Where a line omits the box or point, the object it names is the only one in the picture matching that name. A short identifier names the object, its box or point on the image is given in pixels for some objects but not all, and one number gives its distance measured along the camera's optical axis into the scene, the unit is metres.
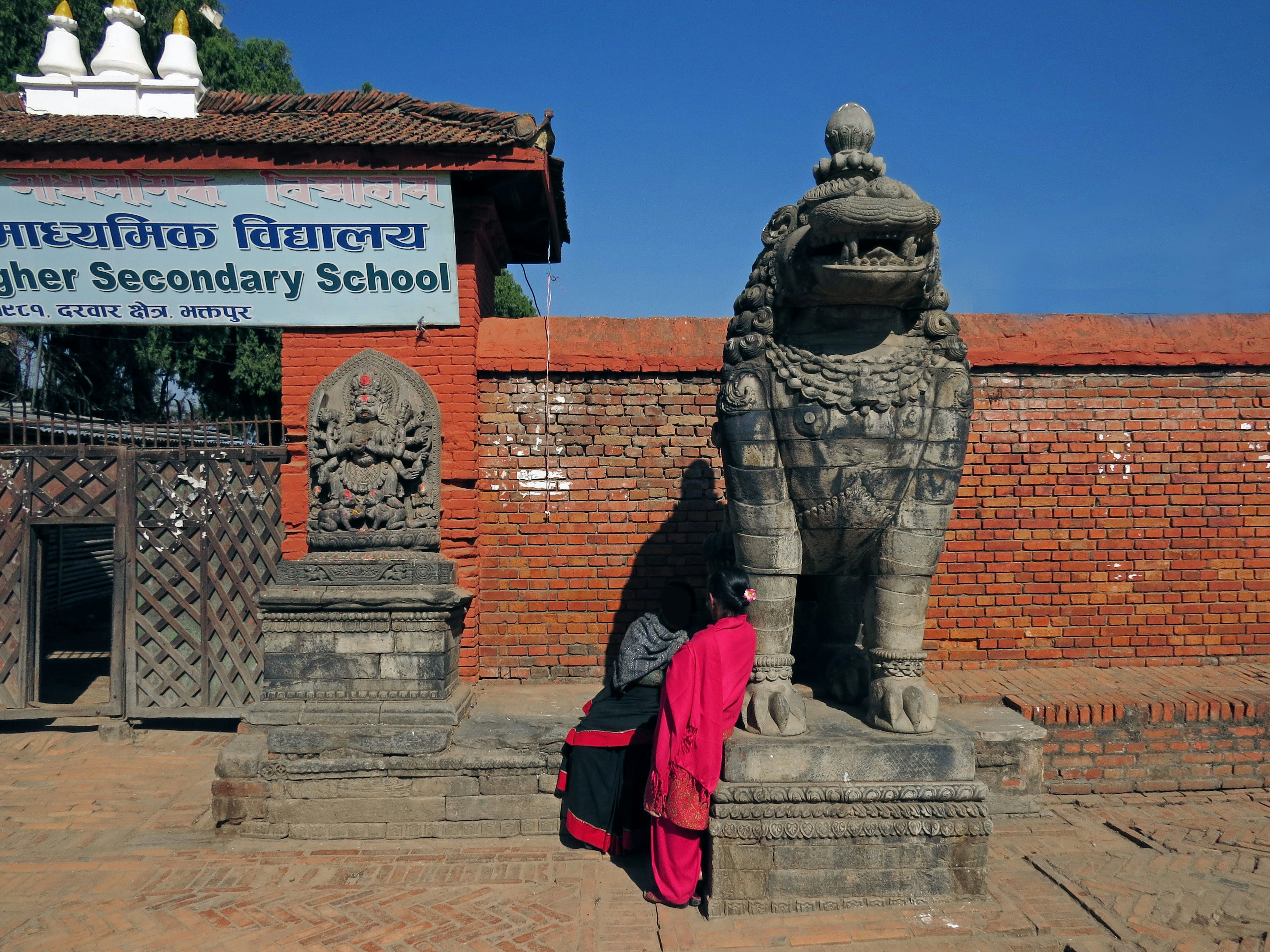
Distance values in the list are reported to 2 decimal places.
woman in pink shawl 3.57
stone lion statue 3.76
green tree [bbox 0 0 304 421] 12.21
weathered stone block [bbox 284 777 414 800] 4.53
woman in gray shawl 4.26
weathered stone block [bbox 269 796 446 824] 4.52
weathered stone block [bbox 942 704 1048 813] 4.65
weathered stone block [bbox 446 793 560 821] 4.55
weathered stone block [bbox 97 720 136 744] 6.27
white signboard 5.48
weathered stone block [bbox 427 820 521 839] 4.54
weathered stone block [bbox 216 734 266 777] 4.52
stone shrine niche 4.95
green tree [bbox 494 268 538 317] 23.97
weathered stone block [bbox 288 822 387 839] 4.52
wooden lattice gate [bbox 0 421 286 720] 6.28
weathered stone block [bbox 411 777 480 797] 4.55
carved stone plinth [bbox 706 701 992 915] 3.63
